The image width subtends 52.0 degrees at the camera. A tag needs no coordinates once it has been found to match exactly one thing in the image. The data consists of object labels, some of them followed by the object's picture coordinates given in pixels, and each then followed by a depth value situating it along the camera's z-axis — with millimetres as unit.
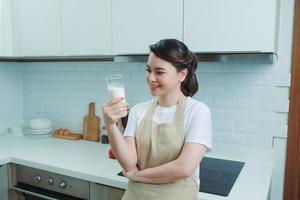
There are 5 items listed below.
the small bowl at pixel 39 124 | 2348
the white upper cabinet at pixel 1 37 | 2098
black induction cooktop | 1368
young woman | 1027
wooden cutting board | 2271
